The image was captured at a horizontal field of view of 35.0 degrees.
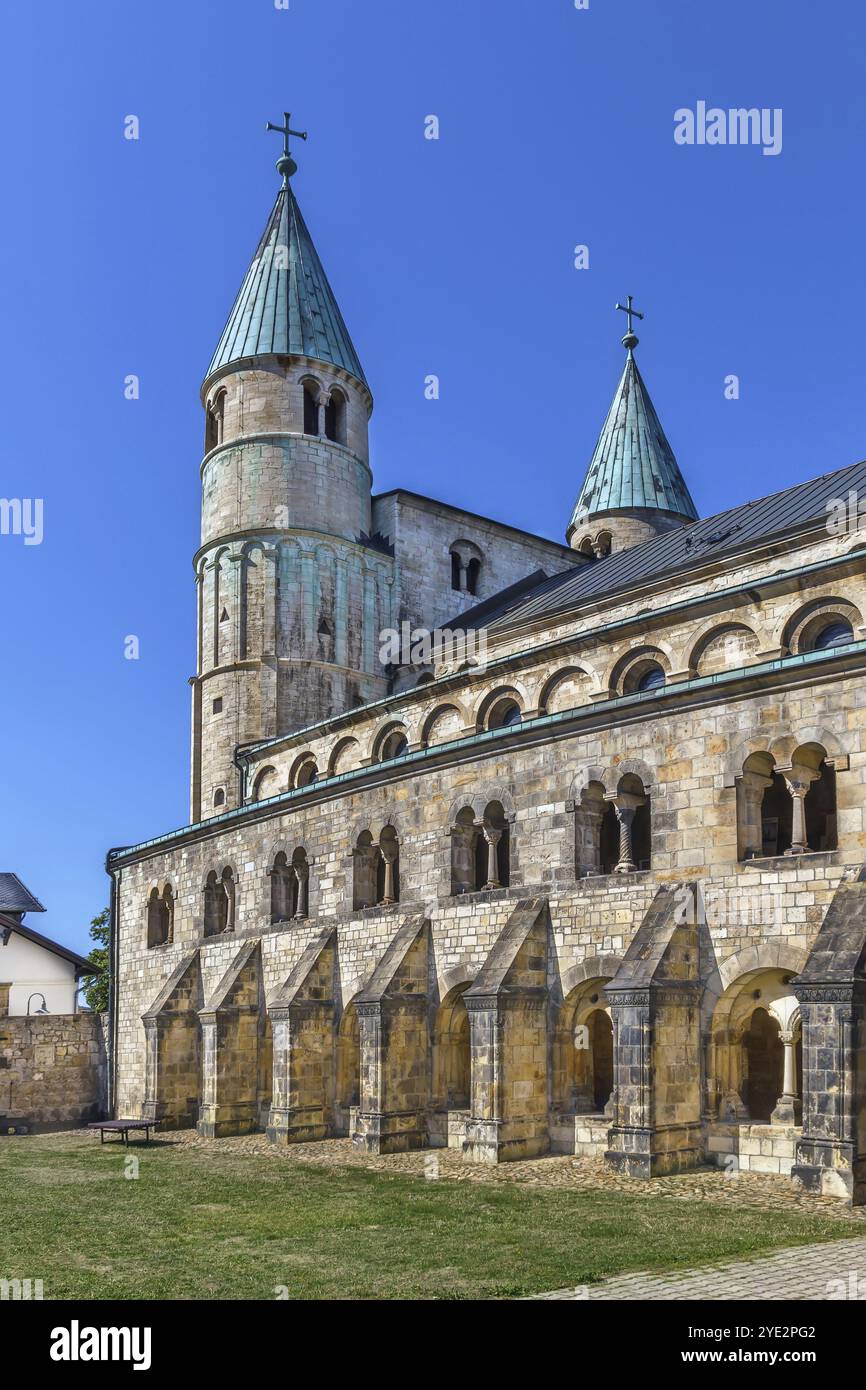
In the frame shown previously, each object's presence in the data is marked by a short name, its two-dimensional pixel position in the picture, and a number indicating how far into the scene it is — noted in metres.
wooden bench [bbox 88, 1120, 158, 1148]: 28.59
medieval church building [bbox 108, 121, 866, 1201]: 19.73
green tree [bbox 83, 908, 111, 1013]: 61.03
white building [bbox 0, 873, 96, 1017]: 43.53
